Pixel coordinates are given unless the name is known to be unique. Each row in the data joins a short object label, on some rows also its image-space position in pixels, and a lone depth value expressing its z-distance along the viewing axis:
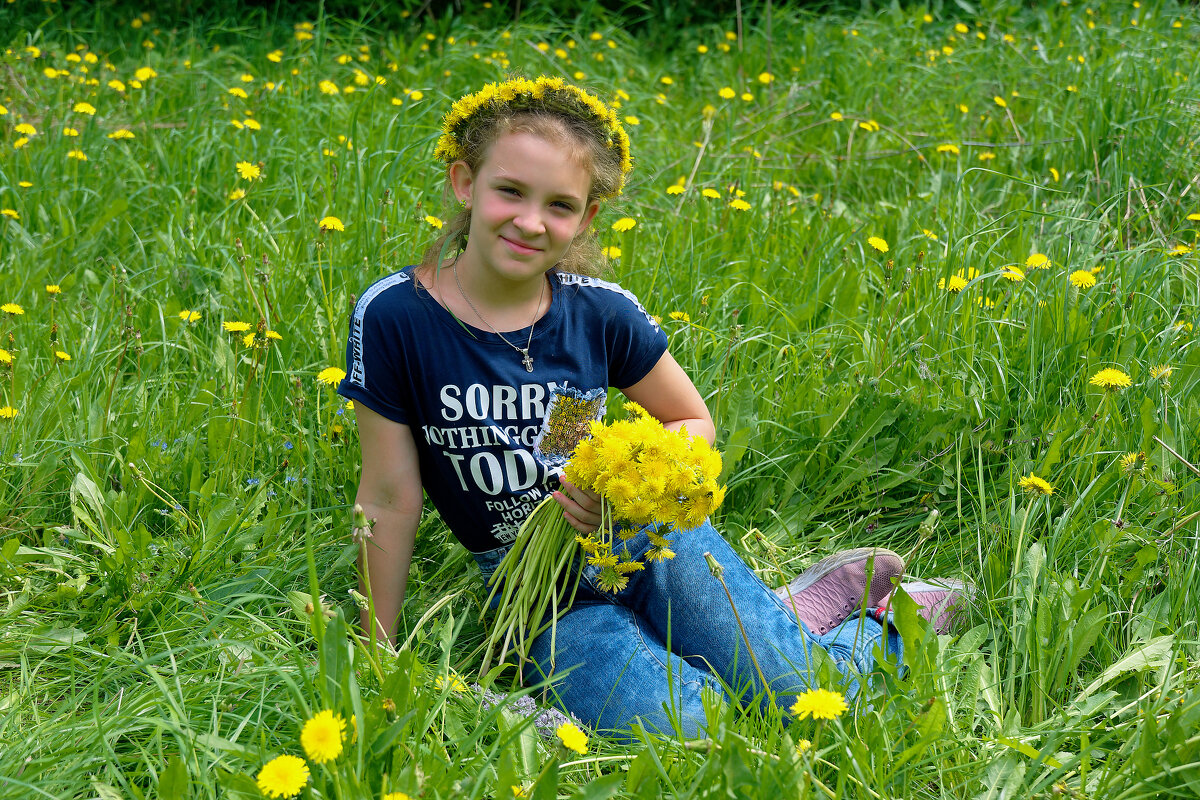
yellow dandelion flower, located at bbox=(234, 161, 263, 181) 3.22
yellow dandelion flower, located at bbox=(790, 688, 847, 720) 2.40
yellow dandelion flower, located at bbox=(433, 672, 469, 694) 2.55
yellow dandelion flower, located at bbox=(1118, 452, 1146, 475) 2.76
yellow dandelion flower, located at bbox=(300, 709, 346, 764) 2.35
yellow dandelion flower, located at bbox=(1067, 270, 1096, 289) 3.04
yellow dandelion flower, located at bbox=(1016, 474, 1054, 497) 2.68
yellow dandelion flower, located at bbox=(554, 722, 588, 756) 2.44
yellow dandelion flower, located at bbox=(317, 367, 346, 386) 2.86
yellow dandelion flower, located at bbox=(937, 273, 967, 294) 3.10
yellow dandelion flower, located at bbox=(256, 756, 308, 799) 2.35
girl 2.67
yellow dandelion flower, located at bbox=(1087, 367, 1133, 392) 2.85
